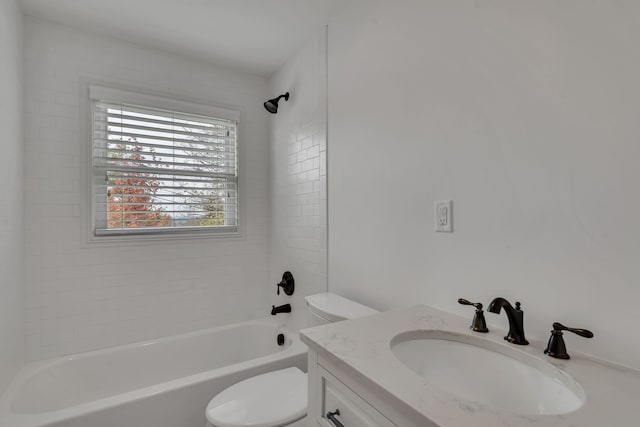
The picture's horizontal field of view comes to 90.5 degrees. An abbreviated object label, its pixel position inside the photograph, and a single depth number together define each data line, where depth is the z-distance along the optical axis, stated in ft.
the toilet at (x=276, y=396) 4.34
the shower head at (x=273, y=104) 8.11
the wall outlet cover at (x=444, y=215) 4.13
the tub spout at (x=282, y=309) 7.80
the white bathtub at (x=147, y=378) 4.80
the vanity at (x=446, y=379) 2.01
